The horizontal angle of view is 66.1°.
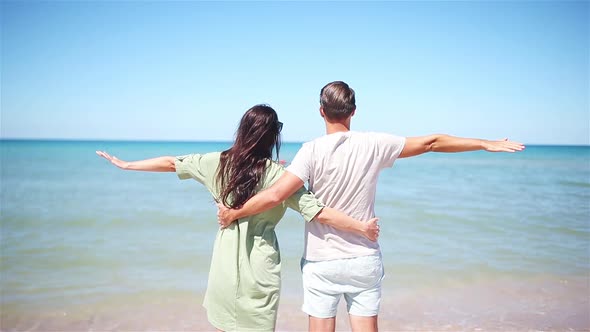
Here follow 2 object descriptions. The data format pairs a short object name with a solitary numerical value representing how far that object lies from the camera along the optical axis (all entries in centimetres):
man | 232
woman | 234
